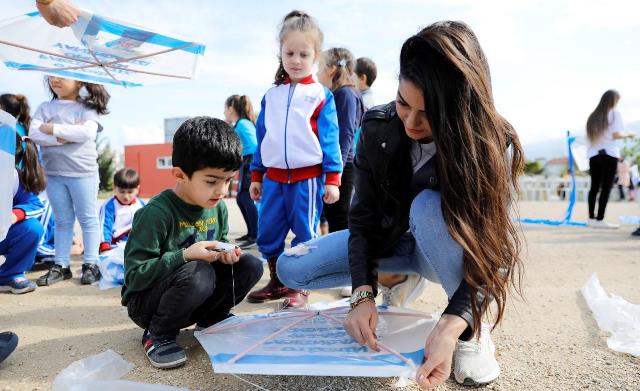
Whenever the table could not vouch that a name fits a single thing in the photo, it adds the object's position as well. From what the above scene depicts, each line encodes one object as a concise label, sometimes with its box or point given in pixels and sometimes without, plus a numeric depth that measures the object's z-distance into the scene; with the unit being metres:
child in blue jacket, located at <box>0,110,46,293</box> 2.54
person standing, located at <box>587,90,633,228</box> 5.00
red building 19.69
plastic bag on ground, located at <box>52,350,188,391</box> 1.22
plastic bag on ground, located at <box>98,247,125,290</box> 2.65
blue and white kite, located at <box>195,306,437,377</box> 1.16
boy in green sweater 1.49
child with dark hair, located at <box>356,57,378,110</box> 3.41
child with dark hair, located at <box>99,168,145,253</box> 3.24
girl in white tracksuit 2.31
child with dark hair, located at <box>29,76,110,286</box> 2.75
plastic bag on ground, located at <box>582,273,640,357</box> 1.61
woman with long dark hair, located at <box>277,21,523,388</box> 1.17
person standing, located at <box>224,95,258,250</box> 4.28
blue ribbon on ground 5.64
